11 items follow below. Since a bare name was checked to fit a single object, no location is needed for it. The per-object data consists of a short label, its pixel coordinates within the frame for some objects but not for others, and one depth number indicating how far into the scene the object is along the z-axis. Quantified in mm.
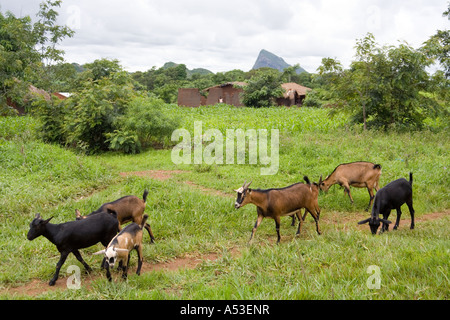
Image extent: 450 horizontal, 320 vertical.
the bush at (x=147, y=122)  15703
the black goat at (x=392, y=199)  6707
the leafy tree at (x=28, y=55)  16516
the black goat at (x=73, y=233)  5035
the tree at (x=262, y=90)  34469
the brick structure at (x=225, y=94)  38656
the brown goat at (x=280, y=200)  6327
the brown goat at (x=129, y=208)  6105
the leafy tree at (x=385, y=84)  15562
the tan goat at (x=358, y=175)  8516
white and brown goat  4594
